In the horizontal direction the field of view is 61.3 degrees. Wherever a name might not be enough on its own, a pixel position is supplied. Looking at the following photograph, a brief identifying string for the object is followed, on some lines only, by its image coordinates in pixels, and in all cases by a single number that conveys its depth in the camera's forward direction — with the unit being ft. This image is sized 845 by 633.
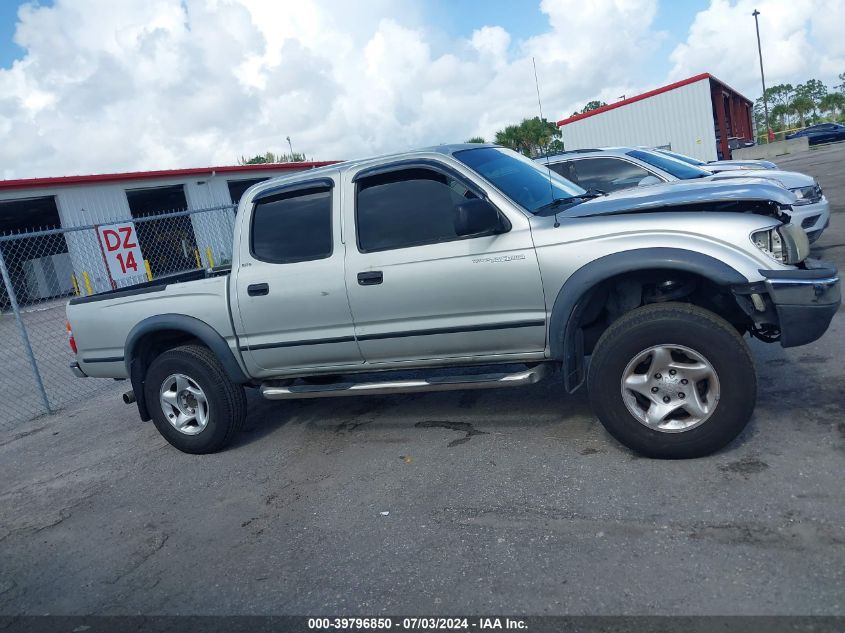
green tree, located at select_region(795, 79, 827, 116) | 242.17
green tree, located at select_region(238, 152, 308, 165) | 188.75
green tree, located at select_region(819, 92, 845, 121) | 238.27
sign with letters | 32.45
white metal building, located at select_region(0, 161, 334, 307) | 74.18
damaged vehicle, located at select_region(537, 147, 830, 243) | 29.50
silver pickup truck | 12.62
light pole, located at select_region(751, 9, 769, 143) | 211.82
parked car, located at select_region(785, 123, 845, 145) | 147.74
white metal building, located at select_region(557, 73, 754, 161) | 83.56
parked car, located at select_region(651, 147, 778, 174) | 35.68
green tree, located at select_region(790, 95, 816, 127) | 238.27
